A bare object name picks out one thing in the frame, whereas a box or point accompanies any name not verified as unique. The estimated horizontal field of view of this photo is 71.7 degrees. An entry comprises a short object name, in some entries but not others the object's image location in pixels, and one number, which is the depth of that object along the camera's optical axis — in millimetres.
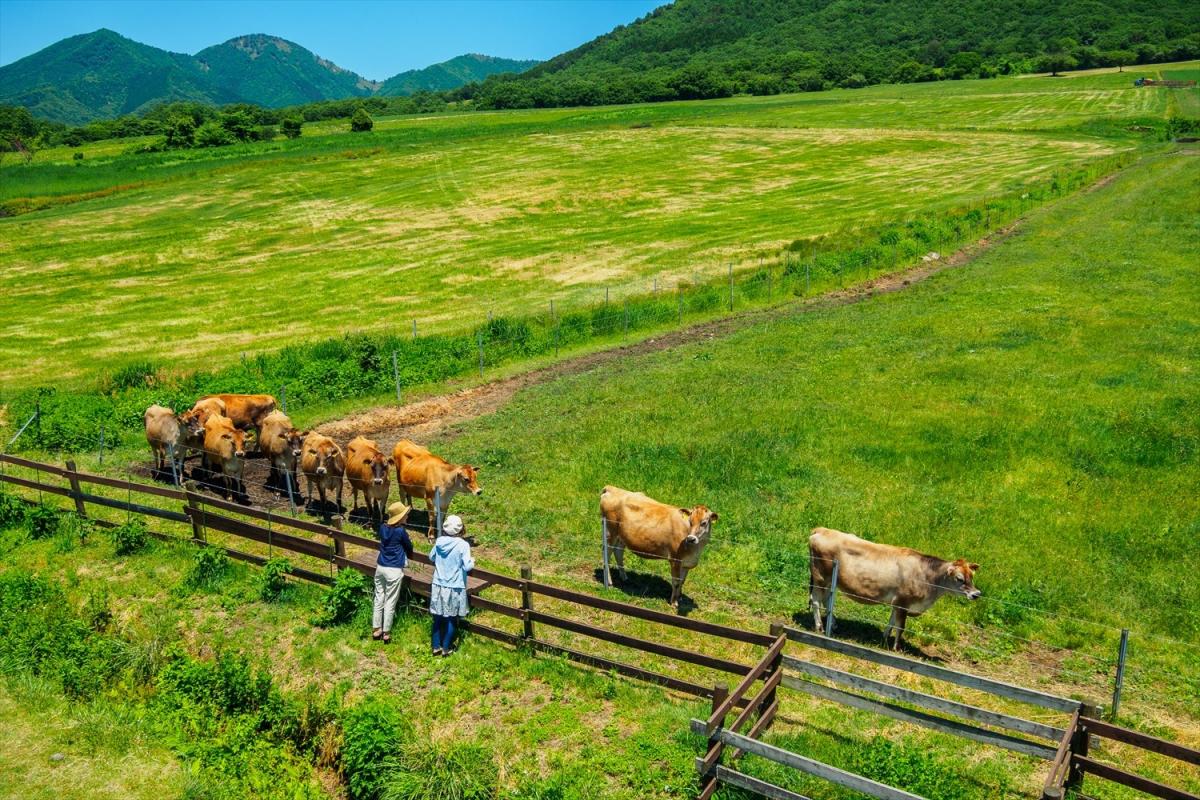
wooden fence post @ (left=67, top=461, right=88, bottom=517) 16844
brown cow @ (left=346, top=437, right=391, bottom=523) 16875
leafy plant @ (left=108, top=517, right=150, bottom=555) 15664
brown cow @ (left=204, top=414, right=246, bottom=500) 18422
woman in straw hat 12094
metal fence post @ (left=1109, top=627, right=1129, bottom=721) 9781
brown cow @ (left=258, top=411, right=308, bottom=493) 18500
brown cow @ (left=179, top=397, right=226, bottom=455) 19141
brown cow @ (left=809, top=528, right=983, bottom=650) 12203
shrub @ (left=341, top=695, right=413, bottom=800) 9531
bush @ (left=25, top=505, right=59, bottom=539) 16797
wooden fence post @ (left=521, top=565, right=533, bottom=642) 11758
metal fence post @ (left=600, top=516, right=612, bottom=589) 13619
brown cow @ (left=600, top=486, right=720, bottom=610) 13258
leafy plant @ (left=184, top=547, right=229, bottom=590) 14297
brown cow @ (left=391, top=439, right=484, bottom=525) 16594
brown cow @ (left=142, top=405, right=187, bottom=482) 19703
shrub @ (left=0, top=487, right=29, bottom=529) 17312
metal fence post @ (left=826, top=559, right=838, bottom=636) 12258
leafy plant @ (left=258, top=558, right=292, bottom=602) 13734
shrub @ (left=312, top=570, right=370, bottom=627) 12867
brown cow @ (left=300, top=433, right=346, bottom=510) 17359
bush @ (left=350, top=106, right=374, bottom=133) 112688
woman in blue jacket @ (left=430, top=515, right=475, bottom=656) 11422
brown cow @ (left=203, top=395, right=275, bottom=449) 21422
